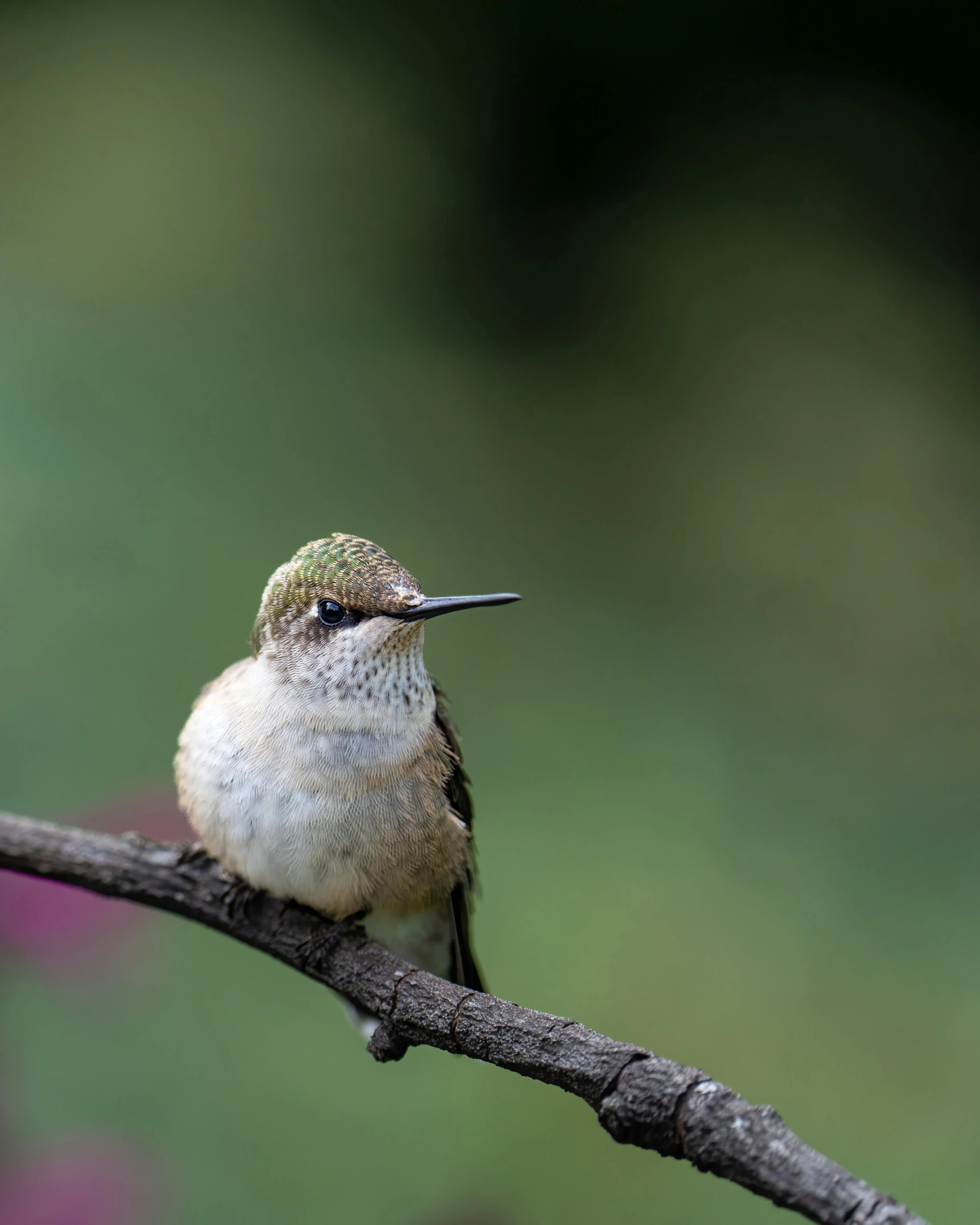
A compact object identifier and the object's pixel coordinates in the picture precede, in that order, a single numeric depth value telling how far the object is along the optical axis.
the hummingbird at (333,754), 2.84
